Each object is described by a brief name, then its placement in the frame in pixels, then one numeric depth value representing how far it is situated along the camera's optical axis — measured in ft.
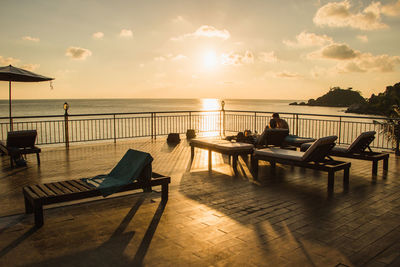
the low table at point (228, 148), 21.57
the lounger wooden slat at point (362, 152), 20.30
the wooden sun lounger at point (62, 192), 11.62
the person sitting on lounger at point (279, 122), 28.34
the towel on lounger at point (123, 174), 12.99
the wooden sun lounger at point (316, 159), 17.38
